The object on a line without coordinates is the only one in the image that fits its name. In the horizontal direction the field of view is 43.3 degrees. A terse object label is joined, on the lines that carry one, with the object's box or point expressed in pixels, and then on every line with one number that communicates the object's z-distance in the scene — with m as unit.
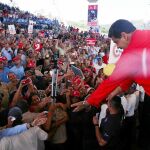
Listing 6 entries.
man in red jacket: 1.85
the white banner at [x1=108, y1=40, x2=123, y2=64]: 4.36
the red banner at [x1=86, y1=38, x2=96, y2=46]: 9.02
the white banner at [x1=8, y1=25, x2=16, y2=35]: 8.81
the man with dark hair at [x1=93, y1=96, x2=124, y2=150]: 2.60
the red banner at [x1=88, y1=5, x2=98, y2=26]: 11.98
